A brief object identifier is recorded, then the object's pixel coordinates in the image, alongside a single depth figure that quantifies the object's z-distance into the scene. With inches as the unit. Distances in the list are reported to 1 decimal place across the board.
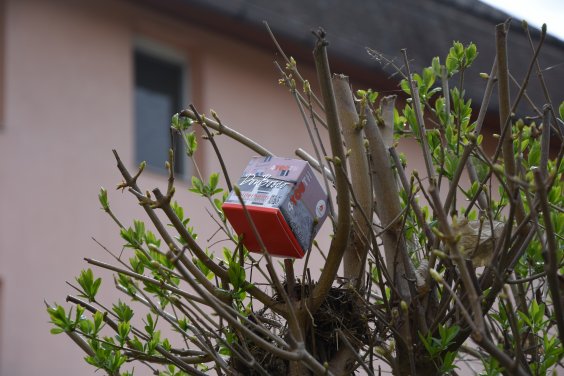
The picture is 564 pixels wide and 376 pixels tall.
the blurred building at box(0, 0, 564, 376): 623.5
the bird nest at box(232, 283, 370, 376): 244.7
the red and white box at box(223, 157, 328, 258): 233.8
